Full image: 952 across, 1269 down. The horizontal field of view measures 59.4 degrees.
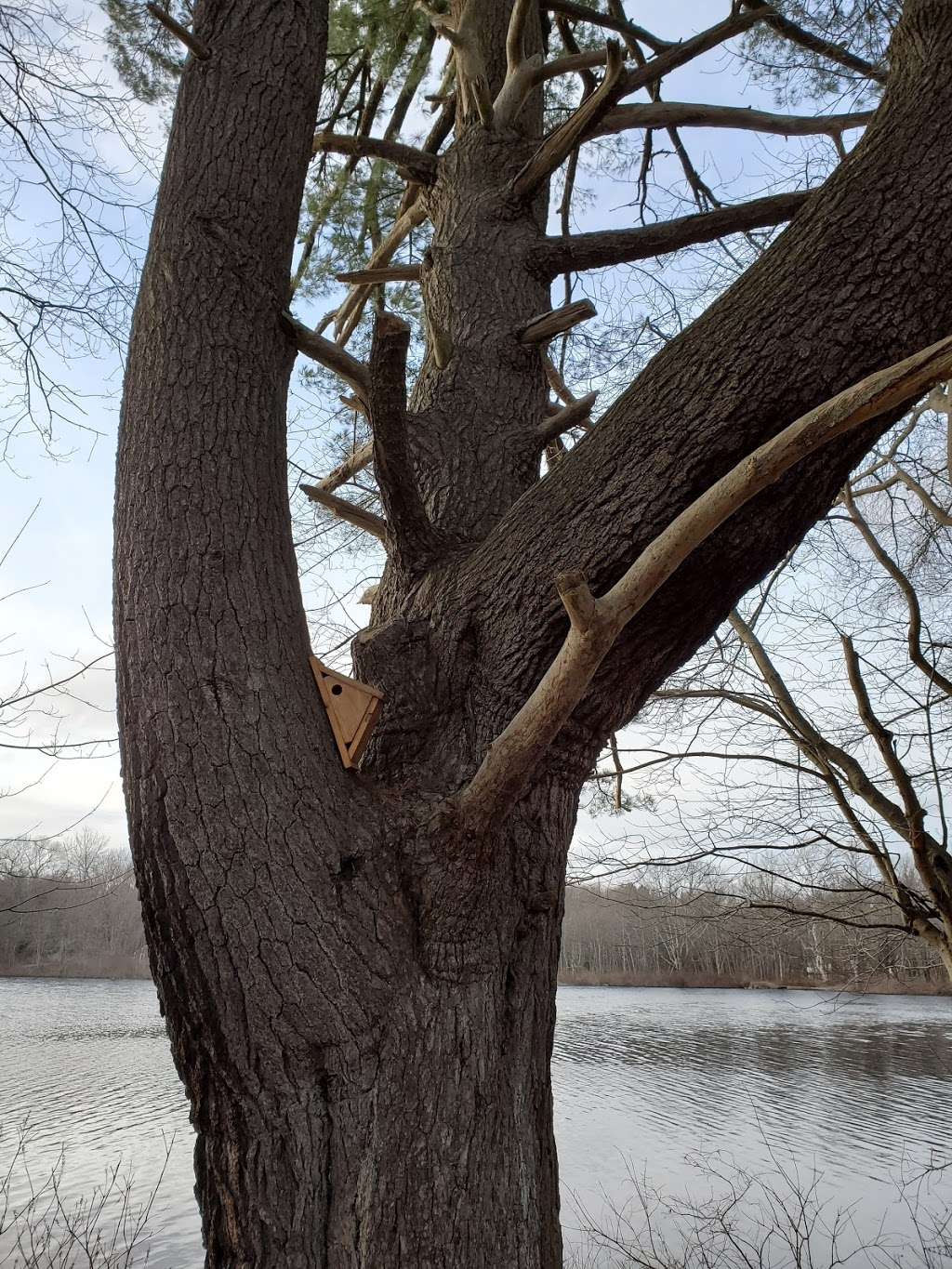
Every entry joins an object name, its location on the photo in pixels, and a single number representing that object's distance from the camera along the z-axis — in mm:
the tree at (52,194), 1981
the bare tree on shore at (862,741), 2916
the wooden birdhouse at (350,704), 1264
